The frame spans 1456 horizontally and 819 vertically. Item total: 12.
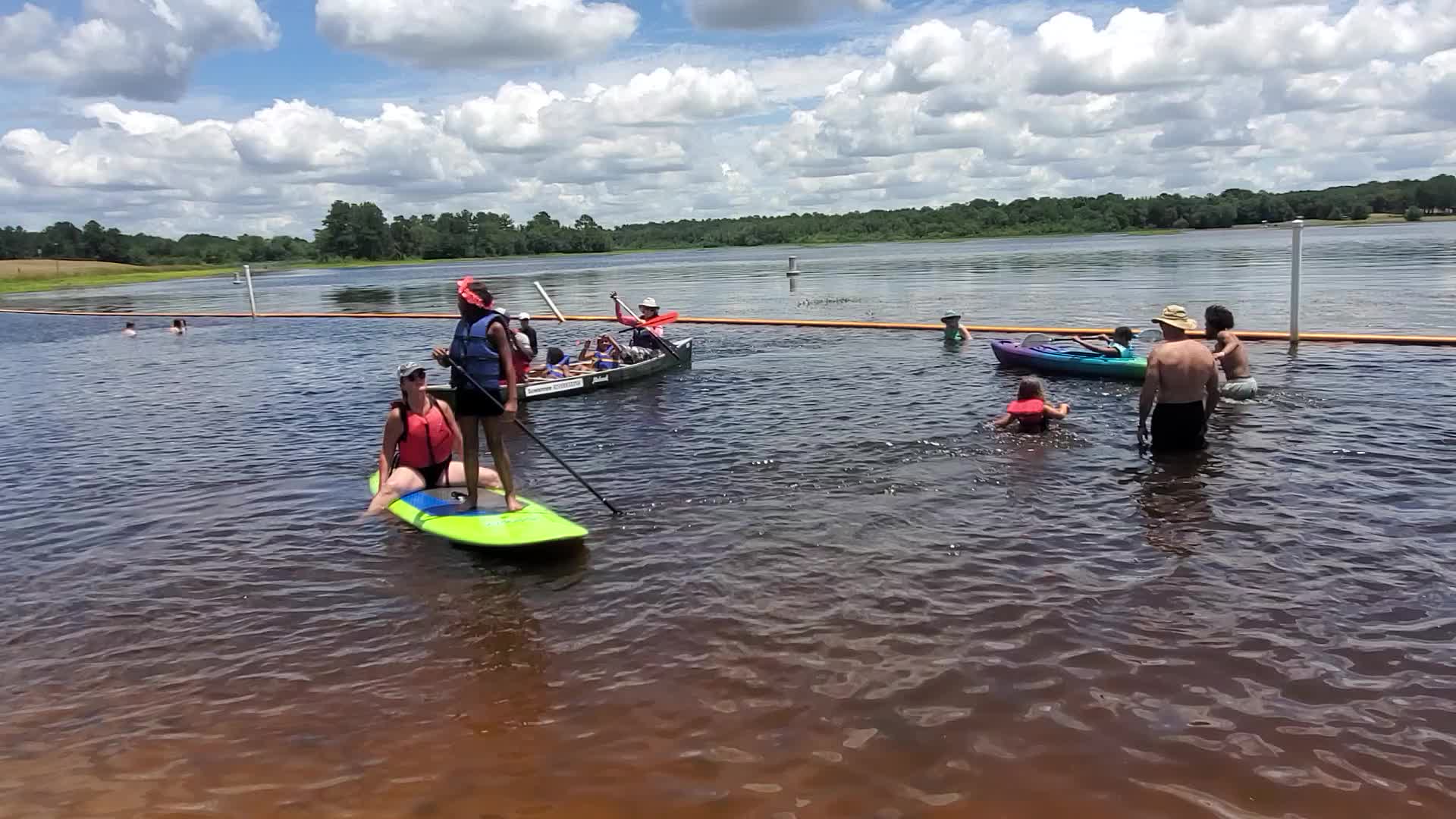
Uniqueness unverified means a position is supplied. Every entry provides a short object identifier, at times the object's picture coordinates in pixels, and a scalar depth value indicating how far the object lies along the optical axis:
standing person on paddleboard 8.02
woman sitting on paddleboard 9.11
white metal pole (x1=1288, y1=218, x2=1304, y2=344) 18.97
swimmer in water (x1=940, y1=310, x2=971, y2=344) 21.92
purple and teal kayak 15.62
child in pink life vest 11.88
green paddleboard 7.79
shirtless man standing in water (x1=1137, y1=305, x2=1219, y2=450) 9.91
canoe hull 15.83
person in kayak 16.00
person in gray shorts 13.42
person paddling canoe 18.67
